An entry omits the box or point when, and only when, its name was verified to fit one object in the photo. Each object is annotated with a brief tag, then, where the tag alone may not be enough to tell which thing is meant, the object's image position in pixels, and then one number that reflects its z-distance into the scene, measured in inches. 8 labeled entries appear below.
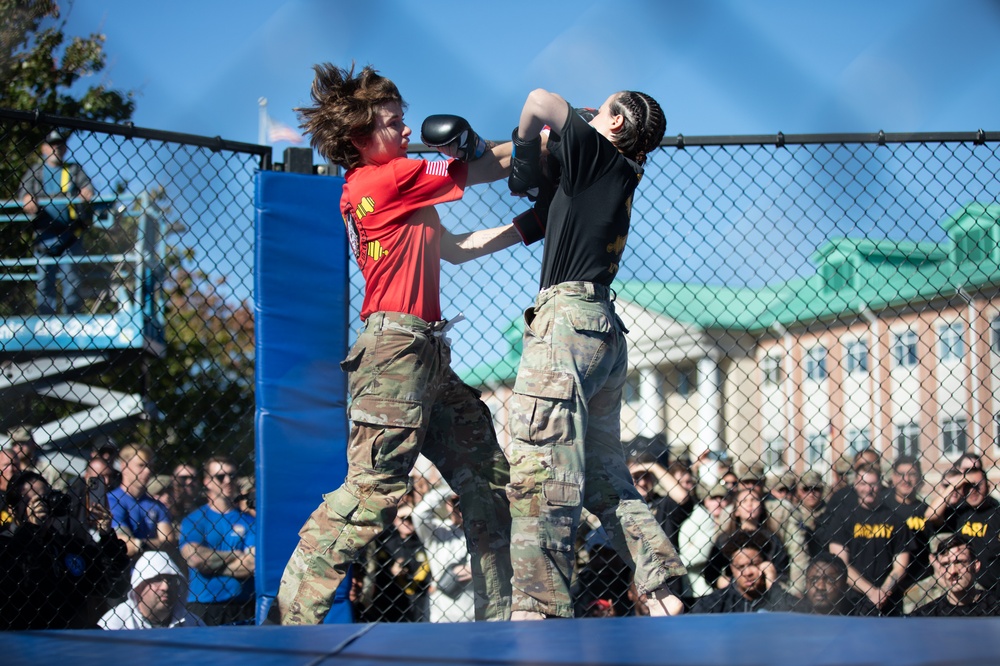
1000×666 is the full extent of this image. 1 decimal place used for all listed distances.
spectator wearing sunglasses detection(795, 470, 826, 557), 359.5
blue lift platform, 314.7
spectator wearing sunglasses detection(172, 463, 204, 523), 381.4
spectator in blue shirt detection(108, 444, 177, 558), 340.8
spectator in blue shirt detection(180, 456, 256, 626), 319.9
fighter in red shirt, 210.7
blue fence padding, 266.4
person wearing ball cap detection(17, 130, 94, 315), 285.4
